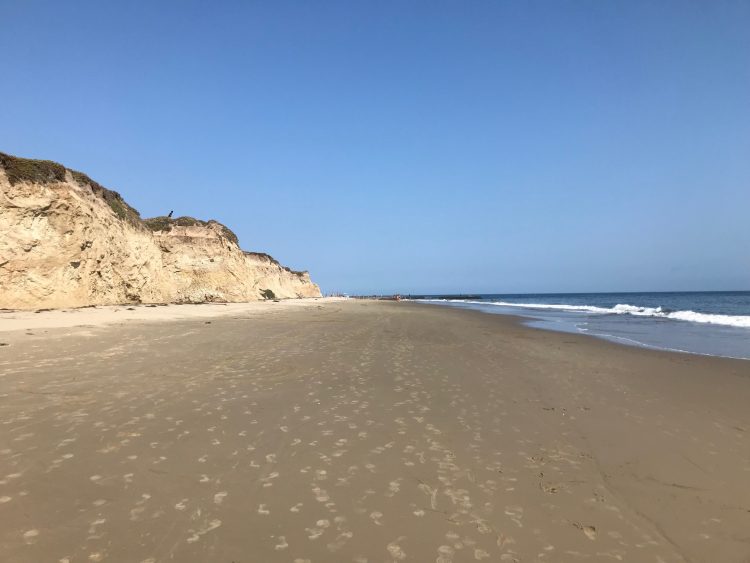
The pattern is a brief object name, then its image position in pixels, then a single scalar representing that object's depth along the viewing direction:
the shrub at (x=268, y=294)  66.80
